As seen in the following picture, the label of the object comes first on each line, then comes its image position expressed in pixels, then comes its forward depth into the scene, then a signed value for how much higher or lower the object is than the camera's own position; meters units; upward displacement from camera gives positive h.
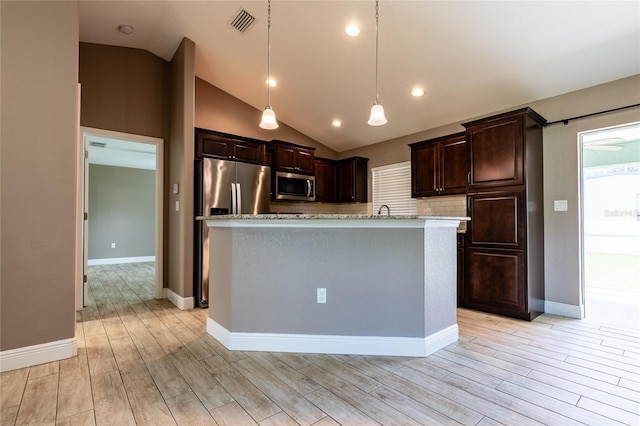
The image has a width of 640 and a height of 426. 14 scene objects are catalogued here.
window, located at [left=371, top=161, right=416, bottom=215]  5.01 +0.50
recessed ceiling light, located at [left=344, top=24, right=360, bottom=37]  3.14 +1.91
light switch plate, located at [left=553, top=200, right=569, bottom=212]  3.41 +0.12
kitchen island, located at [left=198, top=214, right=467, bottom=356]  2.36 -0.52
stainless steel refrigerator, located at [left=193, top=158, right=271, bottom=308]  3.78 +0.28
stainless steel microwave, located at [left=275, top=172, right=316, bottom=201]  4.90 +0.50
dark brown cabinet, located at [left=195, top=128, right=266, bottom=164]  4.12 +0.99
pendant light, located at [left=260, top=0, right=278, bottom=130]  2.86 +0.90
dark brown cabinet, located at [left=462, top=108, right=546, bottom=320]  3.29 +0.01
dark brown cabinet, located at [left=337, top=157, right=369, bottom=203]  5.53 +0.67
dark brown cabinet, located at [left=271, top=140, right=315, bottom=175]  4.91 +0.97
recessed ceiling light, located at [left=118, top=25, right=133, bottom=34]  3.53 +2.16
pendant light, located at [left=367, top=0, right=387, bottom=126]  2.67 +0.88
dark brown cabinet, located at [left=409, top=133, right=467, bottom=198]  4.04 +0.70
